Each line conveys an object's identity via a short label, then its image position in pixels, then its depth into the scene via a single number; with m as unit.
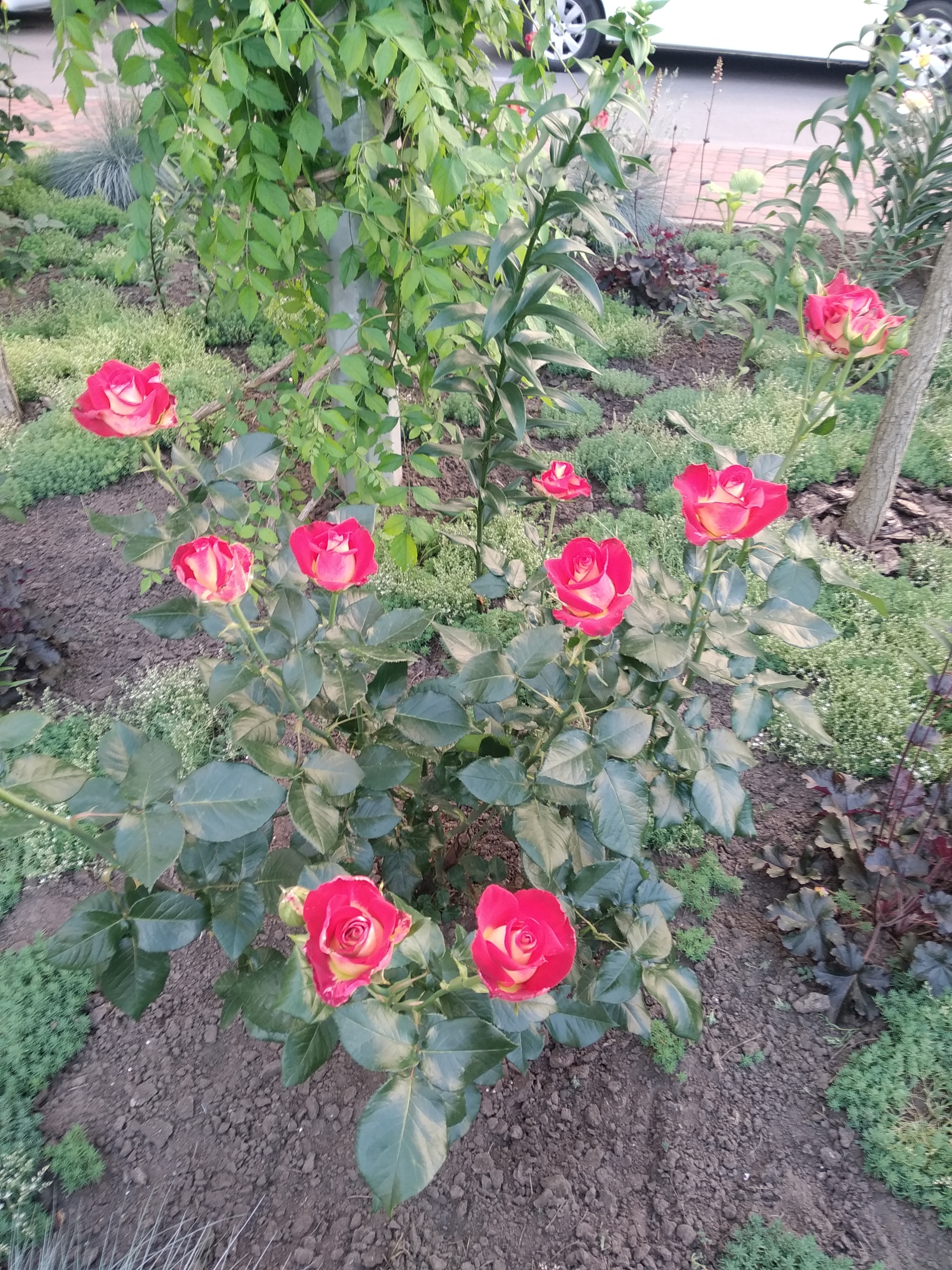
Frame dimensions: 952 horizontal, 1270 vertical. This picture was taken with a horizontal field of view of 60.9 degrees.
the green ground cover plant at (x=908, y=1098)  1.48
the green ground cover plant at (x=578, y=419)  3.33
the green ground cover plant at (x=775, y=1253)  1.39
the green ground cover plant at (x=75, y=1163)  1.50
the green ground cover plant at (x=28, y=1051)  1.46
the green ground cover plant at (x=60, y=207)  4.72
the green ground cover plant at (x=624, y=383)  3.60
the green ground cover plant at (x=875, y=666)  2.22
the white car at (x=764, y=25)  6.30
